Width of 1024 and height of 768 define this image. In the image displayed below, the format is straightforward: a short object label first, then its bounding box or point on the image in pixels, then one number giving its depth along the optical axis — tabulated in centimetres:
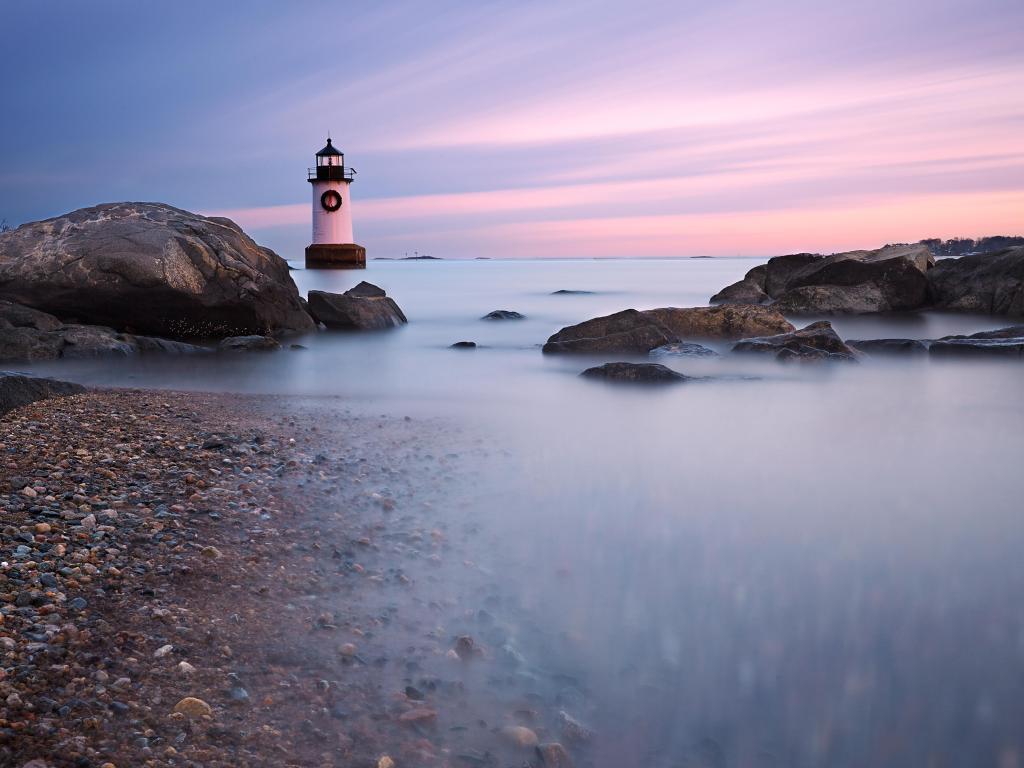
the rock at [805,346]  1053
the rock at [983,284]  1719
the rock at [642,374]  906
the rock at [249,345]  1166
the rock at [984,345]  1100
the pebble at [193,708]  228
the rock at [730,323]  1298
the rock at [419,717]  242
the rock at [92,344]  1054
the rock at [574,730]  241
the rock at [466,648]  283
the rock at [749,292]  2095
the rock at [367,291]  1688
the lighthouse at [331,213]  4191
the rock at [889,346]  1140
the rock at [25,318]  1119
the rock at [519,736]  237
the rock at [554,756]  229
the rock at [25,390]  573
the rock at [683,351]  1112
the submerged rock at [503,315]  1967
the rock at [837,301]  1830
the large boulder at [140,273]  1162
